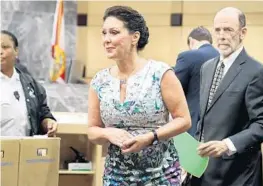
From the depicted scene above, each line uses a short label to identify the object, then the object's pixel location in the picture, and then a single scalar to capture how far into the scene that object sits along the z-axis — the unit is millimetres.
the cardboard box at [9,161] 3544
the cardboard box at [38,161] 3610
